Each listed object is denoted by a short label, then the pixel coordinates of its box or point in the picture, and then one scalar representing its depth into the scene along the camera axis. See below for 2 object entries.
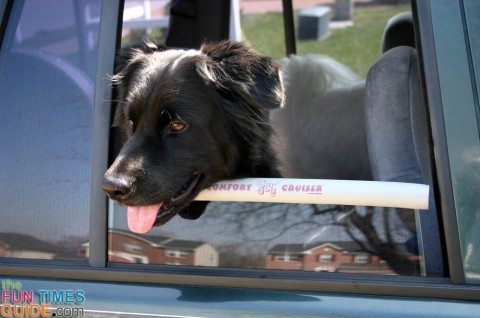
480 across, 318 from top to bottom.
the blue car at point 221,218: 1.59
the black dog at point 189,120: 1.82
